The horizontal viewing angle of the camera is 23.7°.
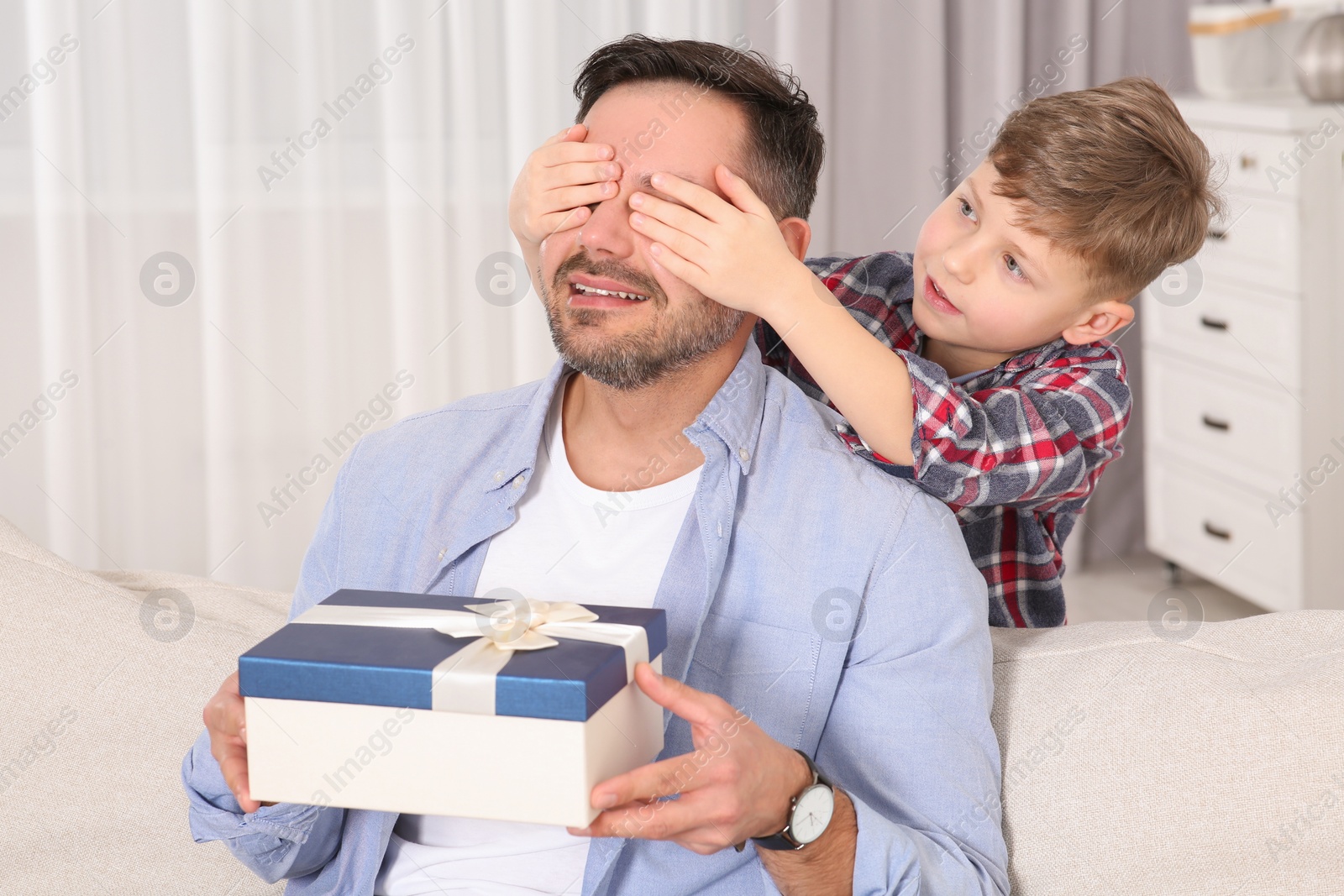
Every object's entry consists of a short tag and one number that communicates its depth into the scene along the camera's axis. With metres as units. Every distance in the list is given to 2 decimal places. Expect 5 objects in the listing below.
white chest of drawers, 3.07
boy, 1.92
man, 1.89
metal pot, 3.11
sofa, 1.88
